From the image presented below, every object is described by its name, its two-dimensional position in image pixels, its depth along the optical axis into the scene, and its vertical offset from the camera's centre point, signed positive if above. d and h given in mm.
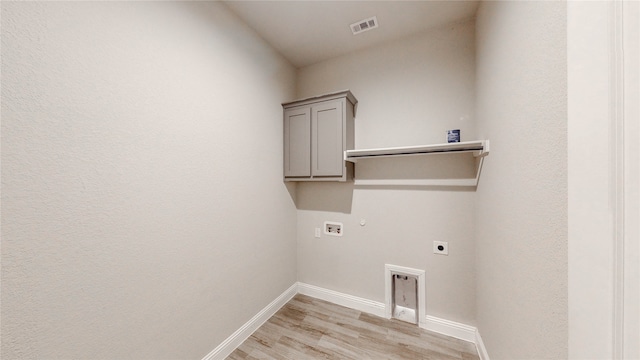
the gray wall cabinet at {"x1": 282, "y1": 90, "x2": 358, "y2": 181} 2020 +441
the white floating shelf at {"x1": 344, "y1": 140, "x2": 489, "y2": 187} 1547 +223
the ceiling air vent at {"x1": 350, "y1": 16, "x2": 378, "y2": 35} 1815 +1396
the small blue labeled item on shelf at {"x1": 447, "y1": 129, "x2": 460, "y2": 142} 1717 +365
